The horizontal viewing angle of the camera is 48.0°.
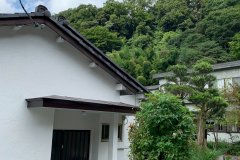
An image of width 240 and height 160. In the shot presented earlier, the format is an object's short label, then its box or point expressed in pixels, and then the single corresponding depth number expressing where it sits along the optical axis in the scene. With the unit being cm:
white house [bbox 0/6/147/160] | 852
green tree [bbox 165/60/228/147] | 1938
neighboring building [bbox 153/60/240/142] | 2492
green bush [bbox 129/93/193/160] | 863
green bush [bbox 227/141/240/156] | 1940
